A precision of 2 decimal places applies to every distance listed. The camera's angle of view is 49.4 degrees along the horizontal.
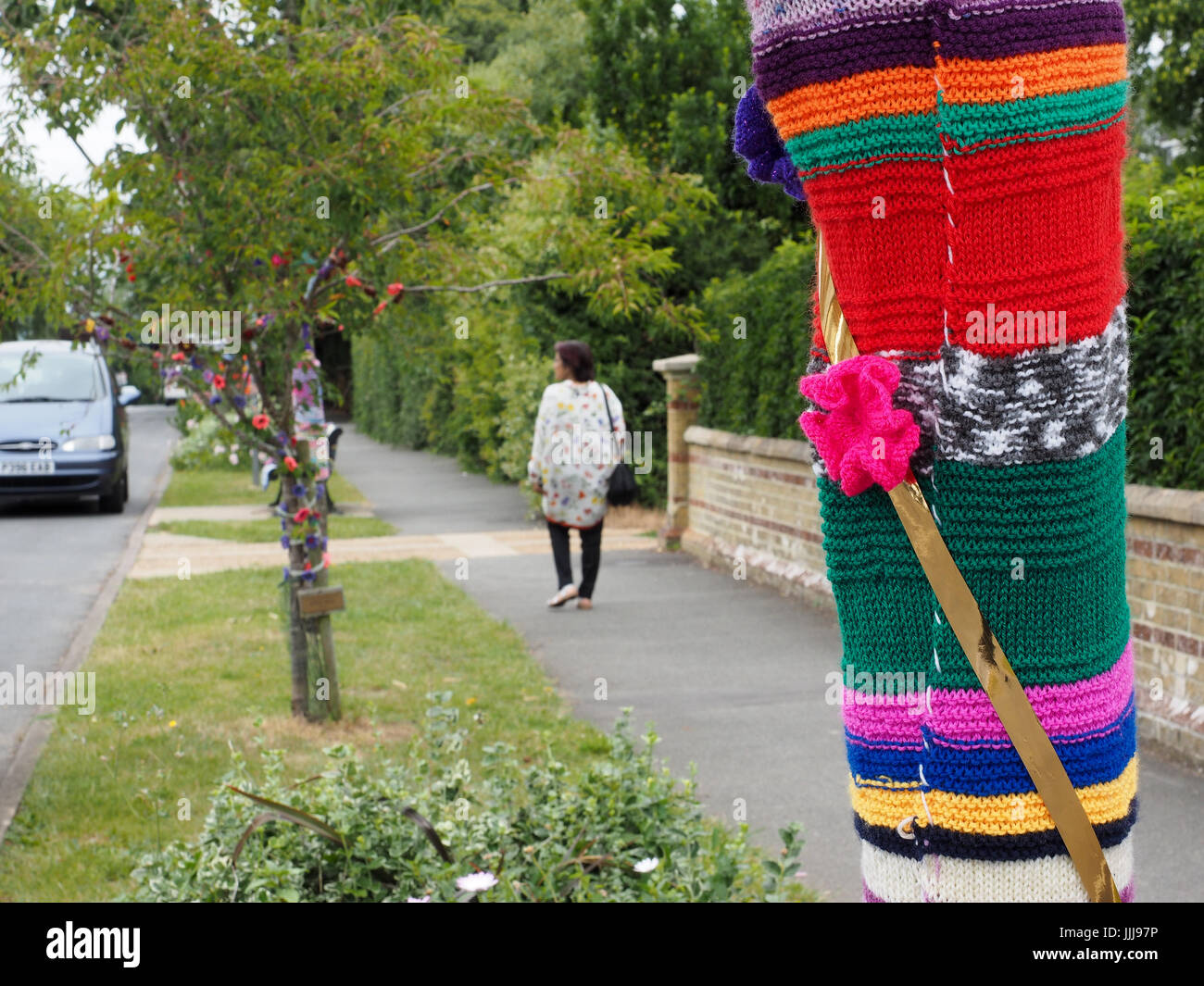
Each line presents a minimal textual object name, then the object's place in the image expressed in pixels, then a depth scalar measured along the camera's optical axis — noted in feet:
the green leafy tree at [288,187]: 17.38
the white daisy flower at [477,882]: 9.01
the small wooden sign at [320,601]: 19.62
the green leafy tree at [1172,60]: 59.31
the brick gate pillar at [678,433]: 39.52
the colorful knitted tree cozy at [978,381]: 4.30
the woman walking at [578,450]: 29.17
